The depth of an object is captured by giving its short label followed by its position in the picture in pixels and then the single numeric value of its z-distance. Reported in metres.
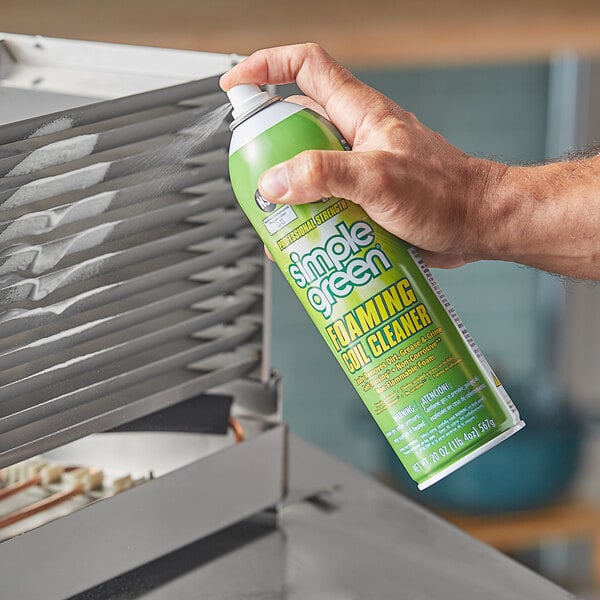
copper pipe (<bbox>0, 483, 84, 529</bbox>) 1.12
